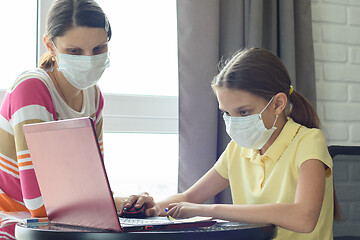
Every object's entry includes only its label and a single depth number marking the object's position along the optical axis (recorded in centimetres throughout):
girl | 129
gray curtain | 197
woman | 127
